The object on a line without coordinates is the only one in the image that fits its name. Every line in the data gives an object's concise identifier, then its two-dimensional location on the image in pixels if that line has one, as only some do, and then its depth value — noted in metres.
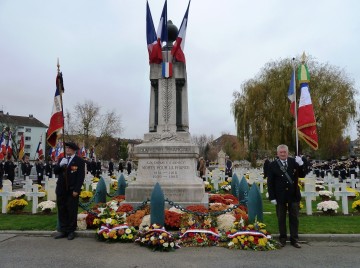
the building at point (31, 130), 100.88
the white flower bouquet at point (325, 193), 13.02
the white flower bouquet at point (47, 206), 10.35
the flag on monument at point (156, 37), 10.72
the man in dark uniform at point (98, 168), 31.11
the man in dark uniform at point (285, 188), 6.78
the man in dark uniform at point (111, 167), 31.74
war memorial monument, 9.36
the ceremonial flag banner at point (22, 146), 26.62
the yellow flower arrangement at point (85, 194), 13.65
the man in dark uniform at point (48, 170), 25.52
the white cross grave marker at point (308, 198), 10.23
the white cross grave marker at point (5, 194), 11.13
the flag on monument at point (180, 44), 10.68
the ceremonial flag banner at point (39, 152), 25.64
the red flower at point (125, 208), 8.71
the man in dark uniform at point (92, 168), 30.09
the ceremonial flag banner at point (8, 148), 24.58
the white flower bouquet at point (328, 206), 9.93
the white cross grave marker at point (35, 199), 10.64
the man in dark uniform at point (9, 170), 22.62
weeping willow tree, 30.06
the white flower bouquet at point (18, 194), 12.12
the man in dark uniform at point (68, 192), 7.48
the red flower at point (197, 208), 8.17
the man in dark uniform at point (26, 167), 27.92
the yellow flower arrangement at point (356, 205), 10.48
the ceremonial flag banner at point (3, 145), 23.19
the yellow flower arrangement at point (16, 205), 10.81
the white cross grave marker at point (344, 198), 10.23
